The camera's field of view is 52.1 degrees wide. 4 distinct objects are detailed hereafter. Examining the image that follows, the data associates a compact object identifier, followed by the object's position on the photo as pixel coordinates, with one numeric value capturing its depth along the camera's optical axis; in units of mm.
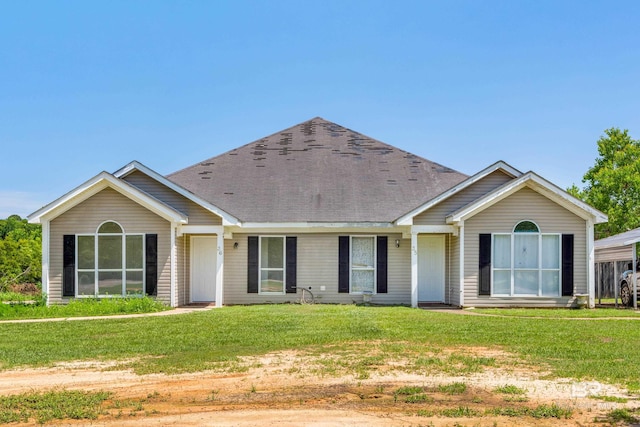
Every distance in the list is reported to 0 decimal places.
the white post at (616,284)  22469
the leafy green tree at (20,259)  31328
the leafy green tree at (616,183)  38312
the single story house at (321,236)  19922
